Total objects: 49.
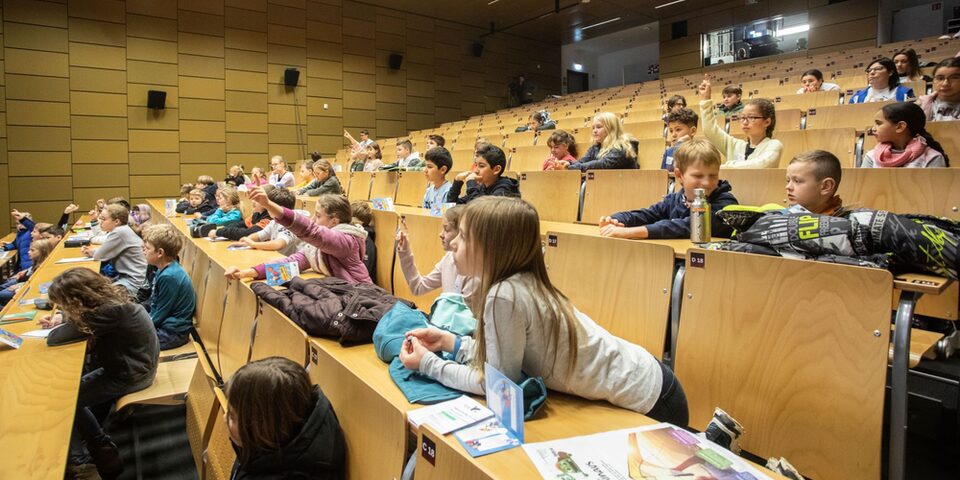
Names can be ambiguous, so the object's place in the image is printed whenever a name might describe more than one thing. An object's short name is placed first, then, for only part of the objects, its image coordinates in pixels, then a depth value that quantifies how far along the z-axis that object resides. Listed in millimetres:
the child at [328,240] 2201
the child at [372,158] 5719
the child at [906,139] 2176
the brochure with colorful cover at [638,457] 860
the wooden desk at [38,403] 1355
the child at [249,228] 3701
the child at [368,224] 2869
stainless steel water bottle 1874
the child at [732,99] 4211
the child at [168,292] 2807
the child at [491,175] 2871
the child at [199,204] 5891
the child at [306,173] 6012
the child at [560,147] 3869
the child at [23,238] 5621
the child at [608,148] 3288
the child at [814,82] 4573
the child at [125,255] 3529
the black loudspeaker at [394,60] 9875
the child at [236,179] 7216
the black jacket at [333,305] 1518
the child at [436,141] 4988
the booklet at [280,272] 2105
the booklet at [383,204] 3412
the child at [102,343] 2100
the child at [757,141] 2551
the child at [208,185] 6070
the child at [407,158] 4906
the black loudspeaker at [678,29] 10531
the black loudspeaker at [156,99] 7652
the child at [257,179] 6273
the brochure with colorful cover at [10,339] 2141
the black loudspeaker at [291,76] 8719
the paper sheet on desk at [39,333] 2264
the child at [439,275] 1834
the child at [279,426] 1180
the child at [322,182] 4855
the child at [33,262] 4554
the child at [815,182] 1688
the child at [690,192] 2018
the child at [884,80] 3615
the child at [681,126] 3171
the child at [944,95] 2779
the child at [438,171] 3525
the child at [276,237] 3158
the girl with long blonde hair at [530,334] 1075
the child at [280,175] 6652
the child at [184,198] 6134
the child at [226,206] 4496
